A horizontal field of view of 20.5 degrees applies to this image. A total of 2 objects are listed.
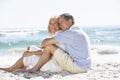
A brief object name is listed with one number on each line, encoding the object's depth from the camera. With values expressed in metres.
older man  5.62
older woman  5.96
